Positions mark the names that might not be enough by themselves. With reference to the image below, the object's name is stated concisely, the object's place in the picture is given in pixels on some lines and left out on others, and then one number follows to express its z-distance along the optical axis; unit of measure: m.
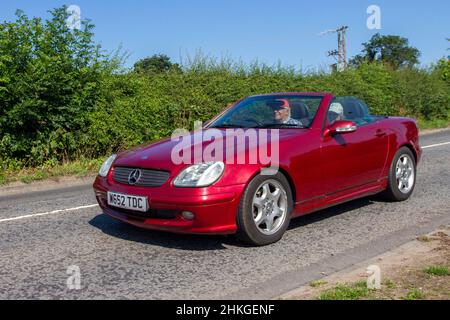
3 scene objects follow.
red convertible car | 4.79
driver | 5.93
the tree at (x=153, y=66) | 14.05
